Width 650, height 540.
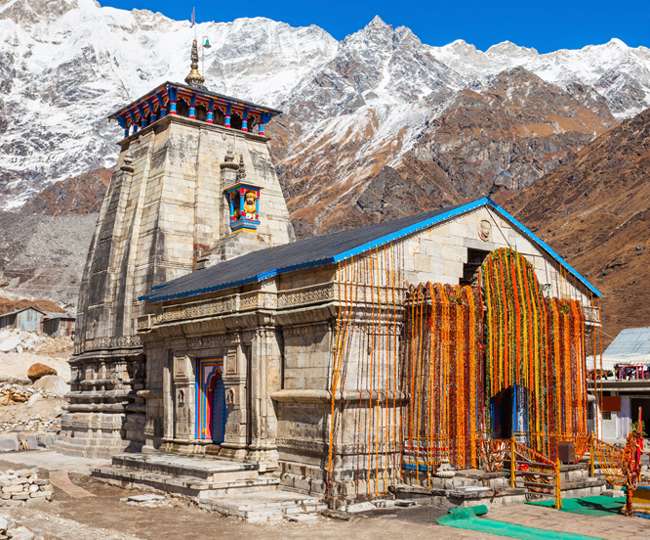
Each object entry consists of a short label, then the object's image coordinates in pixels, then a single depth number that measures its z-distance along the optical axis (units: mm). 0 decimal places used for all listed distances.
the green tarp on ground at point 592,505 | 19750
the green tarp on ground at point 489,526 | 16953
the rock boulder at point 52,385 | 51781
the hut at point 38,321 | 82375
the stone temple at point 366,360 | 21594
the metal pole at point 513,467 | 21656
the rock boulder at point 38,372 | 56094
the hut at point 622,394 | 37688
